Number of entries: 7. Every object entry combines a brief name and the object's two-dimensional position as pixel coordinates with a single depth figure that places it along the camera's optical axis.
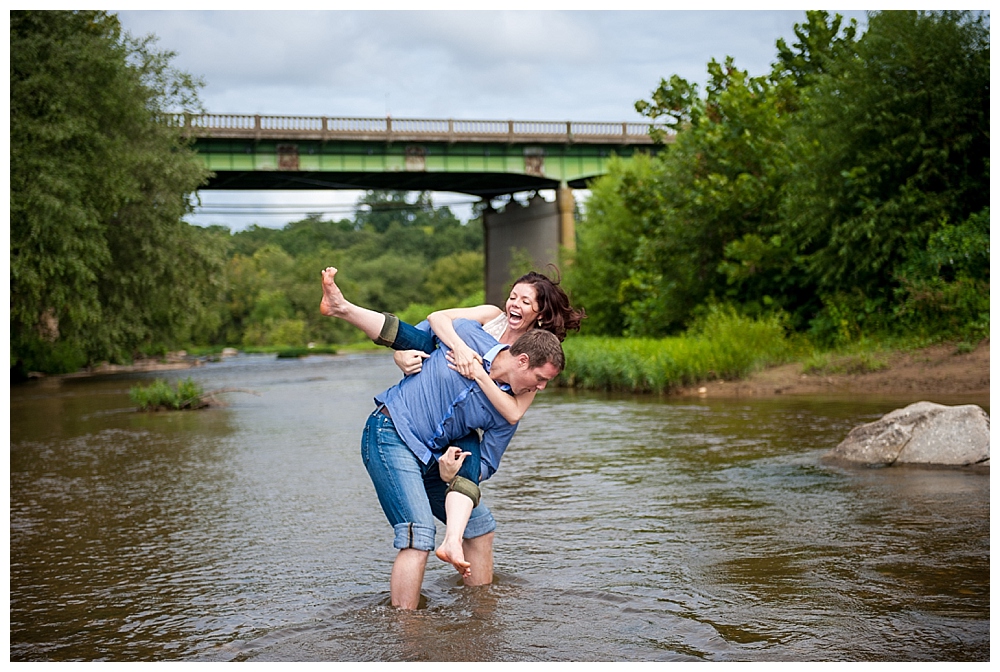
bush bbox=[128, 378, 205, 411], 21.14
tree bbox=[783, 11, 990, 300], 21.19
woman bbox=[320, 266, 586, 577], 5.15
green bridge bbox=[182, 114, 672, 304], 46.84
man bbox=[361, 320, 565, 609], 5.29
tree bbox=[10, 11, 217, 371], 24.27
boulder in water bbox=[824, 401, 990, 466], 9.88
